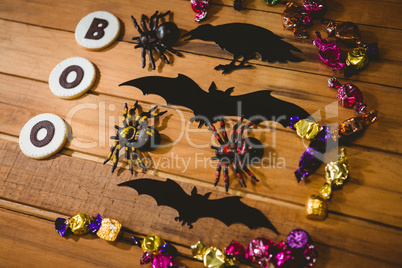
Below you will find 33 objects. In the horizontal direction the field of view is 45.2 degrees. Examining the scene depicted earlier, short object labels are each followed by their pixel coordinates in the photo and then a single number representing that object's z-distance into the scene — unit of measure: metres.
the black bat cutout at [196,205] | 0.44
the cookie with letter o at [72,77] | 0.50
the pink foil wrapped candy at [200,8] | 0.52
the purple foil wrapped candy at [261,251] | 0.42
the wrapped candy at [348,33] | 0.48
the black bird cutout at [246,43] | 0.50
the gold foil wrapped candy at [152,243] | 0.44
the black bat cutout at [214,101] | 0.47
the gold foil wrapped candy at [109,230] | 0.45
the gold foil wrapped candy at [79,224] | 0.45
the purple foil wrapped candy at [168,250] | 0.44
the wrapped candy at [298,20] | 0.50
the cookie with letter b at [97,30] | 0.52
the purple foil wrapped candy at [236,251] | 0.43
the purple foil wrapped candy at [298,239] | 0.42
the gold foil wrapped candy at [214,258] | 0.43
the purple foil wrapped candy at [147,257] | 0.44
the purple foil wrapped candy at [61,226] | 0.46
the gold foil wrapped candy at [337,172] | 0.44
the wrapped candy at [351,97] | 0.46
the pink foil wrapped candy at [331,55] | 0.48
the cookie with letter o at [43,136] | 0.49
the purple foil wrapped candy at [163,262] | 0.43
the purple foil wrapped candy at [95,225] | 0.45
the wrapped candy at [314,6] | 0.50
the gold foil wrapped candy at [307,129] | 0.45
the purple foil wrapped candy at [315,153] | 0.45
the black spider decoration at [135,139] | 0.47
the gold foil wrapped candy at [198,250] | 0.43
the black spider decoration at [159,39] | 0.51
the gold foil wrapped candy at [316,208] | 0.43
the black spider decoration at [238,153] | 0.45
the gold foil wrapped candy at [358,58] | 0.47
